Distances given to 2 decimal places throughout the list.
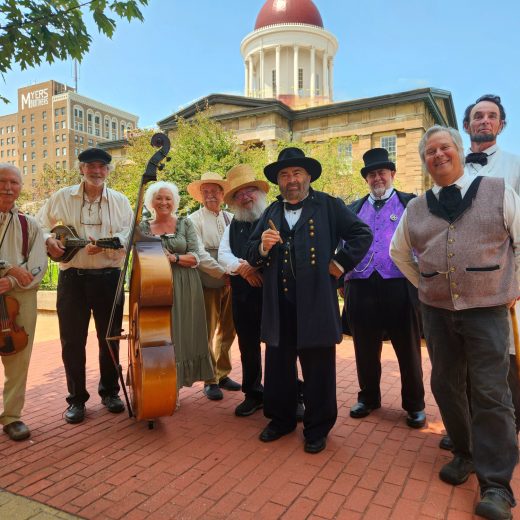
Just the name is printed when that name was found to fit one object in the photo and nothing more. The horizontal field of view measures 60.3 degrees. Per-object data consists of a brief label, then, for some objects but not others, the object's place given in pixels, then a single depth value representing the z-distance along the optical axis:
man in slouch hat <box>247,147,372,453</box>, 3.35
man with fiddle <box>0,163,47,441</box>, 3.65
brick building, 103.00
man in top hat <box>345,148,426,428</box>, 3.85
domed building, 29.23
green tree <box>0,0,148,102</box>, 2.79
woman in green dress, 4.23
